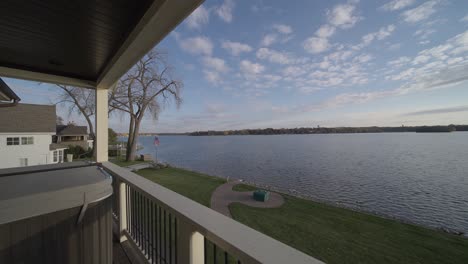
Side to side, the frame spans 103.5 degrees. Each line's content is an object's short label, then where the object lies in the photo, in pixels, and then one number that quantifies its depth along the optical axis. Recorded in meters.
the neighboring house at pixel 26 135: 11.59
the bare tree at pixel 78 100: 16.58
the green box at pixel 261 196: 10.16
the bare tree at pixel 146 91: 17.03
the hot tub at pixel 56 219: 1.08
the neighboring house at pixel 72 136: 23.28
